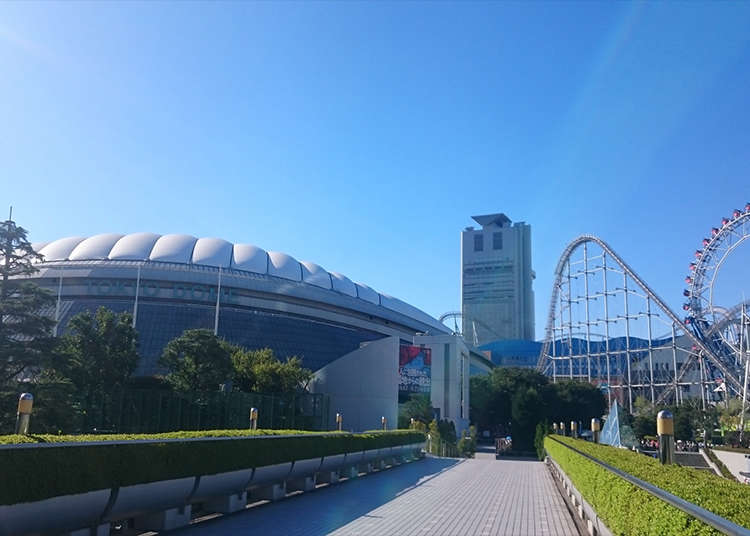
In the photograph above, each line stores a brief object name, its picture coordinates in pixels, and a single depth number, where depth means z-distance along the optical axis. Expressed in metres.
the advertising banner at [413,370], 45.28
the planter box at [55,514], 7.06
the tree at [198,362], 33.97
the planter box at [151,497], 8.90
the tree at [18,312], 24.05
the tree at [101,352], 30.69
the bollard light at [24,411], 9.61
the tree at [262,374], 37.69
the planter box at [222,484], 11.02
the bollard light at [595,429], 20.62
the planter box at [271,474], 12.97
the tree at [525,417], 56.16
